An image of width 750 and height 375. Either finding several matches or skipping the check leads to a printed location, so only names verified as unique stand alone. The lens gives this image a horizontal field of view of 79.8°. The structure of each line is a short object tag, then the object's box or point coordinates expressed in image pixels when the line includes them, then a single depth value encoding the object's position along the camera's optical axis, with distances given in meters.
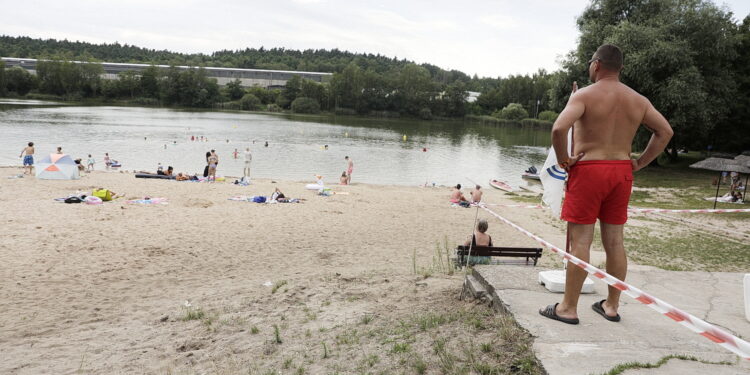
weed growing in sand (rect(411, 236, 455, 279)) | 7.38
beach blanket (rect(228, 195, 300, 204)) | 16.80
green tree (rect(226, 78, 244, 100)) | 133.71
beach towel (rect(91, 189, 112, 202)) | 14.94
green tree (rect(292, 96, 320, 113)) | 117.75
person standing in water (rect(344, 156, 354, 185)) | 25.75
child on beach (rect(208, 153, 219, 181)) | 22.22
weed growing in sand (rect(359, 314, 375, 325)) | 5.00
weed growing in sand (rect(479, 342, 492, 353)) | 3.61
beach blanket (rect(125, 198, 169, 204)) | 14.91
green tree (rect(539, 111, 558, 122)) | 113.45
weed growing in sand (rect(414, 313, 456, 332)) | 4.39
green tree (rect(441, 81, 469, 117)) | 123.50
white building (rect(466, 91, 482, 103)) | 148.80
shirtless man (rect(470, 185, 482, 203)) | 18.80
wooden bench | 8.14
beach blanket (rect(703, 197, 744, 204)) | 18.19
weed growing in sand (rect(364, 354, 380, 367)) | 3.86
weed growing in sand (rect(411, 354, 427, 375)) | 3.56
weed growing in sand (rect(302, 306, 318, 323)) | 5.45
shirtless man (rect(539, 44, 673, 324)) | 3.50
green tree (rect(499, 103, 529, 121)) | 120.56
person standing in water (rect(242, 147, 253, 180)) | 25.19
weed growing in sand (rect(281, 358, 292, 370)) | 4.11
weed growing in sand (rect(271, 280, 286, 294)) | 6.98
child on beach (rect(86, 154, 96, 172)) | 25.33
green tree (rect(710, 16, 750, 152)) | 28.72
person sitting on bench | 8.87
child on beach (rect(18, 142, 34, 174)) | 20.89
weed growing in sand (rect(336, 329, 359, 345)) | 4.43
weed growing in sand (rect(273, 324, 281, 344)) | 4.77
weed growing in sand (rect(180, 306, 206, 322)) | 5.86
